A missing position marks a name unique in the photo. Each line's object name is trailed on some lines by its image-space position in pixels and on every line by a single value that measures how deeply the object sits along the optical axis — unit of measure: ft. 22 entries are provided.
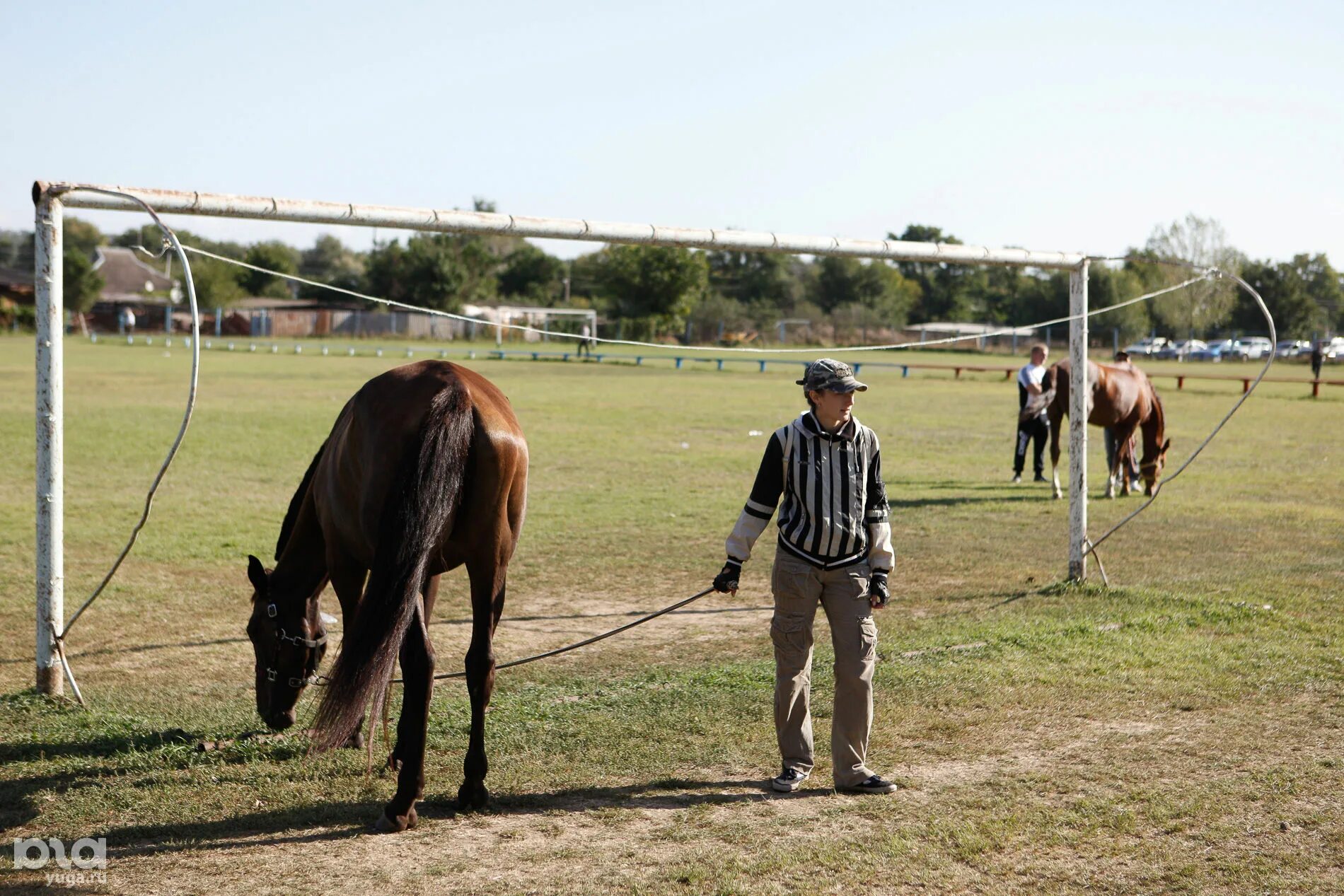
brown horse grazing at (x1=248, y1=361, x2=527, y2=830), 15.43
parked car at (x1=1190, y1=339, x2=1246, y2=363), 230.68
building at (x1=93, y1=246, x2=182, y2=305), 336.29
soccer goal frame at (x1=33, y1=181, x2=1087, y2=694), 20.66
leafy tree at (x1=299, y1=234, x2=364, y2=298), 369.34
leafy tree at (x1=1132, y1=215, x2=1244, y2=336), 267.59
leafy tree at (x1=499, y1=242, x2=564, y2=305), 313.48
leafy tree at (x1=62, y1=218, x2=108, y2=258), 396.37
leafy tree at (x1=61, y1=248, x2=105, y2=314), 240.94
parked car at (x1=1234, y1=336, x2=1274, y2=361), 230.07
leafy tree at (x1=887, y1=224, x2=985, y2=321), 321.11
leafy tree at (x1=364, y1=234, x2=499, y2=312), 266.77
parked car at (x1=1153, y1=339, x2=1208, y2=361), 231.09
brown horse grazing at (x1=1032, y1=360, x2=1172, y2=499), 49.01
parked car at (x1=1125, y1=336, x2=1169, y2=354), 230.68
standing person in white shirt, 52.85
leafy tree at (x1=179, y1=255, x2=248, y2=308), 271.69
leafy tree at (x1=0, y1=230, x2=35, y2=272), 359.46
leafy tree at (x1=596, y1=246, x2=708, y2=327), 250.16
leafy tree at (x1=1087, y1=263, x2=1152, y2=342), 246.88
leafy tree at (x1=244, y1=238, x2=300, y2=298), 304.71
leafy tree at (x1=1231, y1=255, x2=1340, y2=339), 260.62
